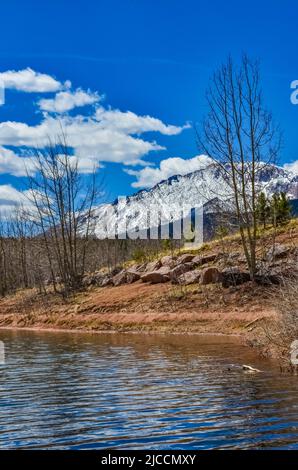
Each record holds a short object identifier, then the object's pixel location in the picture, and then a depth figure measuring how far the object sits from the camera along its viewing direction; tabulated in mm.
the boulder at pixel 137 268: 44122
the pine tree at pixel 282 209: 46206
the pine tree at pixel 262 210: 47031
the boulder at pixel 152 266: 42344
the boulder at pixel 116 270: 48469
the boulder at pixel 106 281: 44781
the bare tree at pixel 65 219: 47562
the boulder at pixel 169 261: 40688
